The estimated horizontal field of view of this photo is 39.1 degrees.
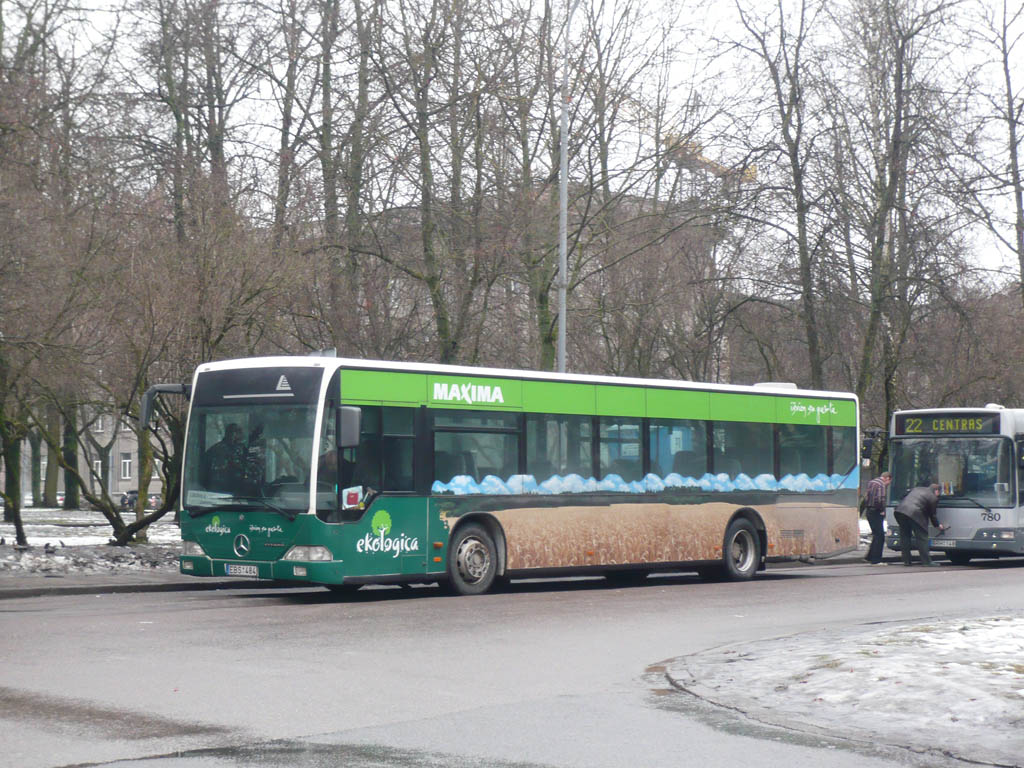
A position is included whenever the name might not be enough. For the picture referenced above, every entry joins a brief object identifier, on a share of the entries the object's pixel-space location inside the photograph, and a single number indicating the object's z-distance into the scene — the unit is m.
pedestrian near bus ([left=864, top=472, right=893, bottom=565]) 27.36
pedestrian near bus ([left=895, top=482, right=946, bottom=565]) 25.62
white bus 25.88
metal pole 24.50
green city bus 16.36
